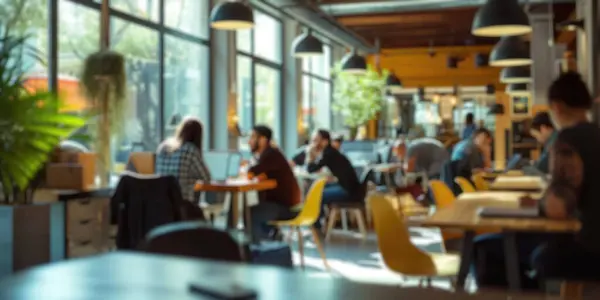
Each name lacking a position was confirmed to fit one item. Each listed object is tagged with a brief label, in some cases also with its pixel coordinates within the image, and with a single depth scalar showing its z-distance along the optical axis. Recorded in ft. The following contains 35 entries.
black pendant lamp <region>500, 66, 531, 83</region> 42.96
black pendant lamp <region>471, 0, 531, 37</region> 20.89
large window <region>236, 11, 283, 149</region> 41.27
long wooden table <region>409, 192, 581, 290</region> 10.64
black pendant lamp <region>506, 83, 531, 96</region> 51.52
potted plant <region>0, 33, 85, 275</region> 16.19
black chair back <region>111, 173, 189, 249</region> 18.30
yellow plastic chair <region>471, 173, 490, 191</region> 22.08
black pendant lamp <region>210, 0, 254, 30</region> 24.61
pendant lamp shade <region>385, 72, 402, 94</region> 60.03
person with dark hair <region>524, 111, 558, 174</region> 23.35
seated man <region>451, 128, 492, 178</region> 26.55
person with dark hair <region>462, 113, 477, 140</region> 53.11
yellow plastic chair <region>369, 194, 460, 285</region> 13.30
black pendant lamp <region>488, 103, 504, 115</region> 64.64
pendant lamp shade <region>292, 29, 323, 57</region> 34.73
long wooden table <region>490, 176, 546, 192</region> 18.17
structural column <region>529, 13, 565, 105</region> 45.98
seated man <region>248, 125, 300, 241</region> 22.99
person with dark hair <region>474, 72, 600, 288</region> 10.43
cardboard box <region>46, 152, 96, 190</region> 18.76
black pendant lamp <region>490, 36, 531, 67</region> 30.40
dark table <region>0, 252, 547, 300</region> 5.94
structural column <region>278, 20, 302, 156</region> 48.73
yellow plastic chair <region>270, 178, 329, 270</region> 22.02
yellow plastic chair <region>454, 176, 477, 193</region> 19.10
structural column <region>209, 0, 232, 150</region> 36.52
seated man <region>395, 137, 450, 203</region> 37.19
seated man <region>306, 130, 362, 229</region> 28.58
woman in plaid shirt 21.03
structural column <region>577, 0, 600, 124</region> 28.58
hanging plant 21.29
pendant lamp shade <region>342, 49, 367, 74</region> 42.70
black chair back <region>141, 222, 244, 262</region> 7.59
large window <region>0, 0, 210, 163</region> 22.58
